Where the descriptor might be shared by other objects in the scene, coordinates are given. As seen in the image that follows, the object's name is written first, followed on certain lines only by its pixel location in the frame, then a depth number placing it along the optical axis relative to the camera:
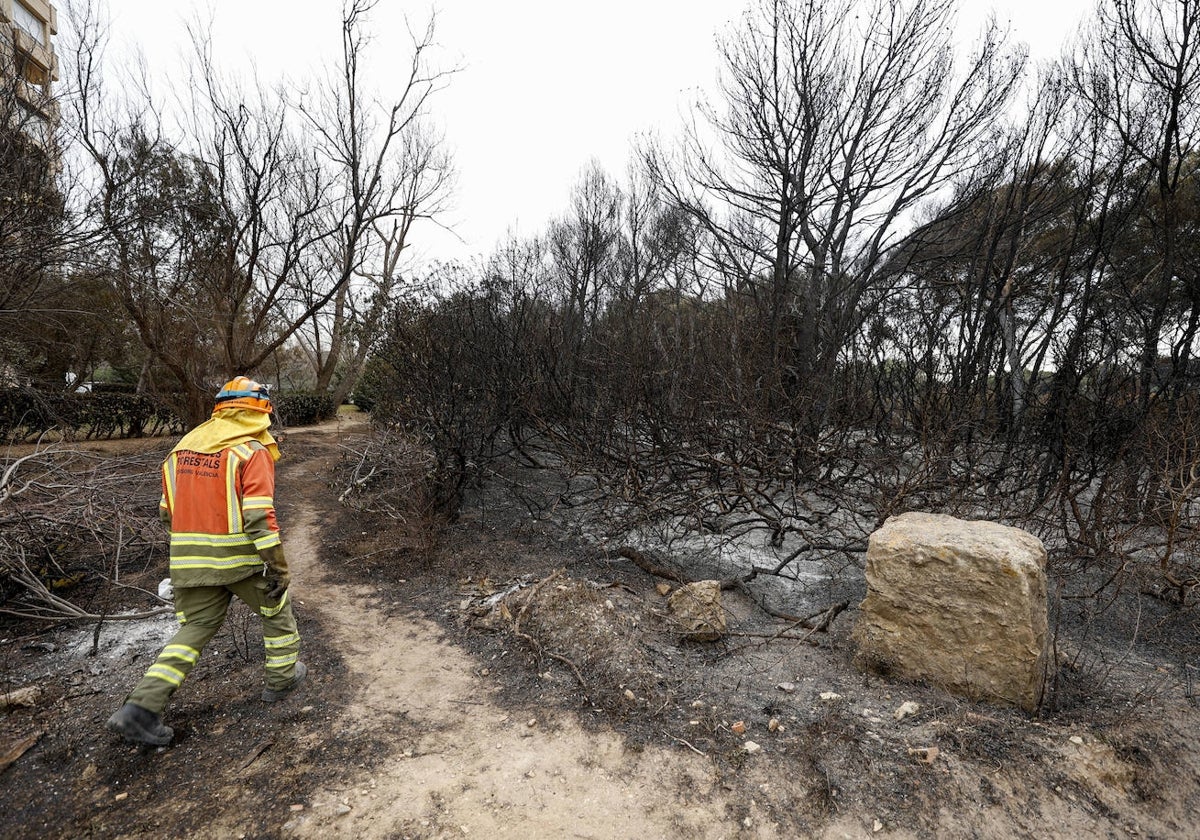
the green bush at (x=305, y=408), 16.34
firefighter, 2.85
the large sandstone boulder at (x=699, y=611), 4.08
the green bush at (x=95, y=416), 9.28
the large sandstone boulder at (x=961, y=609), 3.10
